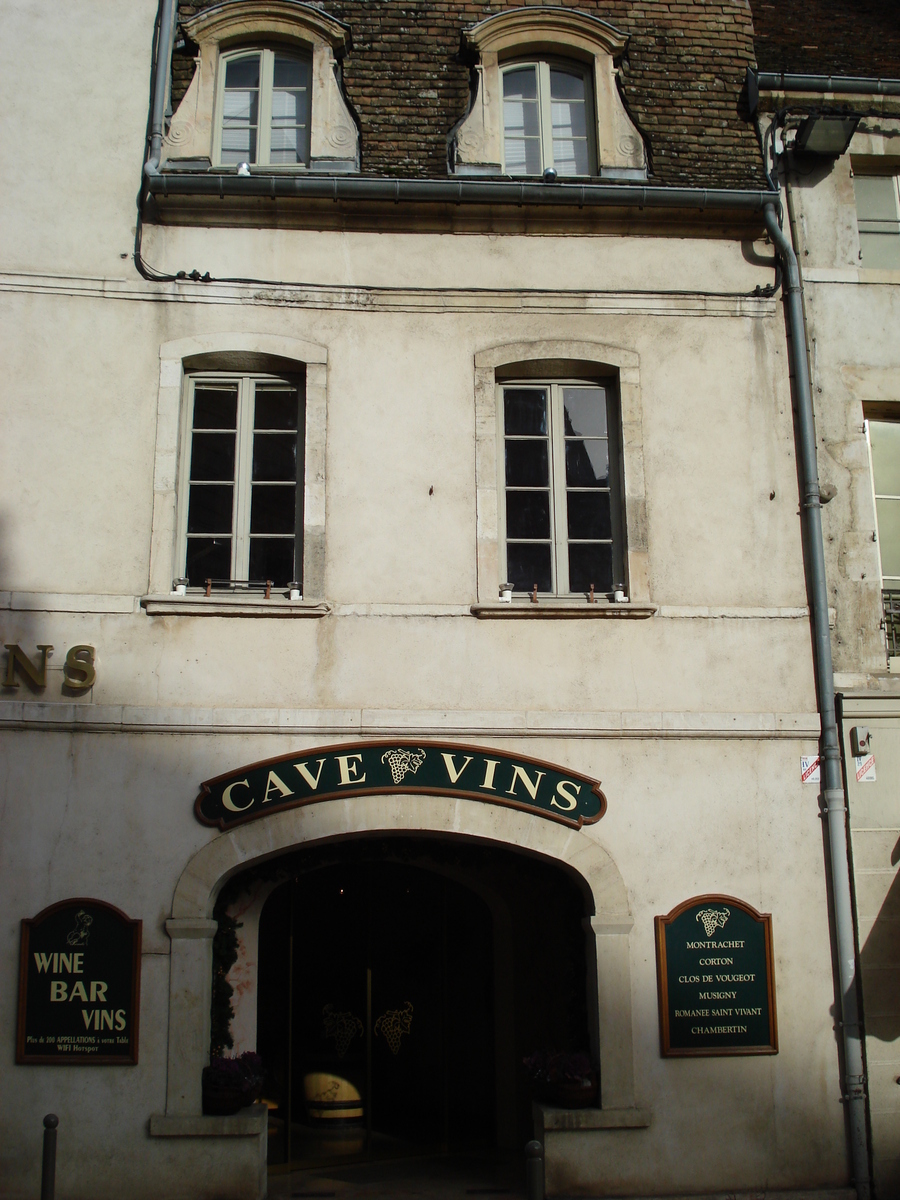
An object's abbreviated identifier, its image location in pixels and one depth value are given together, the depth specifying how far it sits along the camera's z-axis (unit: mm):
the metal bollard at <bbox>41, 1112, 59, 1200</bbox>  6254
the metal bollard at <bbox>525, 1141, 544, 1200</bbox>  6473
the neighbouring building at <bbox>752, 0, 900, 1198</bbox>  7645
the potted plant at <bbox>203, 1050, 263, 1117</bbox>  7148
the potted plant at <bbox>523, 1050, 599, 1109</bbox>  7375
